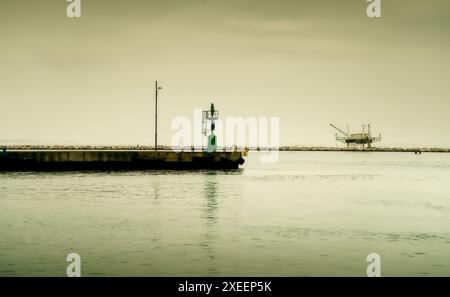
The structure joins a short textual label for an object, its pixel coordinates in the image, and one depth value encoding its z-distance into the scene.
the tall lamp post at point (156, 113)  72.94
